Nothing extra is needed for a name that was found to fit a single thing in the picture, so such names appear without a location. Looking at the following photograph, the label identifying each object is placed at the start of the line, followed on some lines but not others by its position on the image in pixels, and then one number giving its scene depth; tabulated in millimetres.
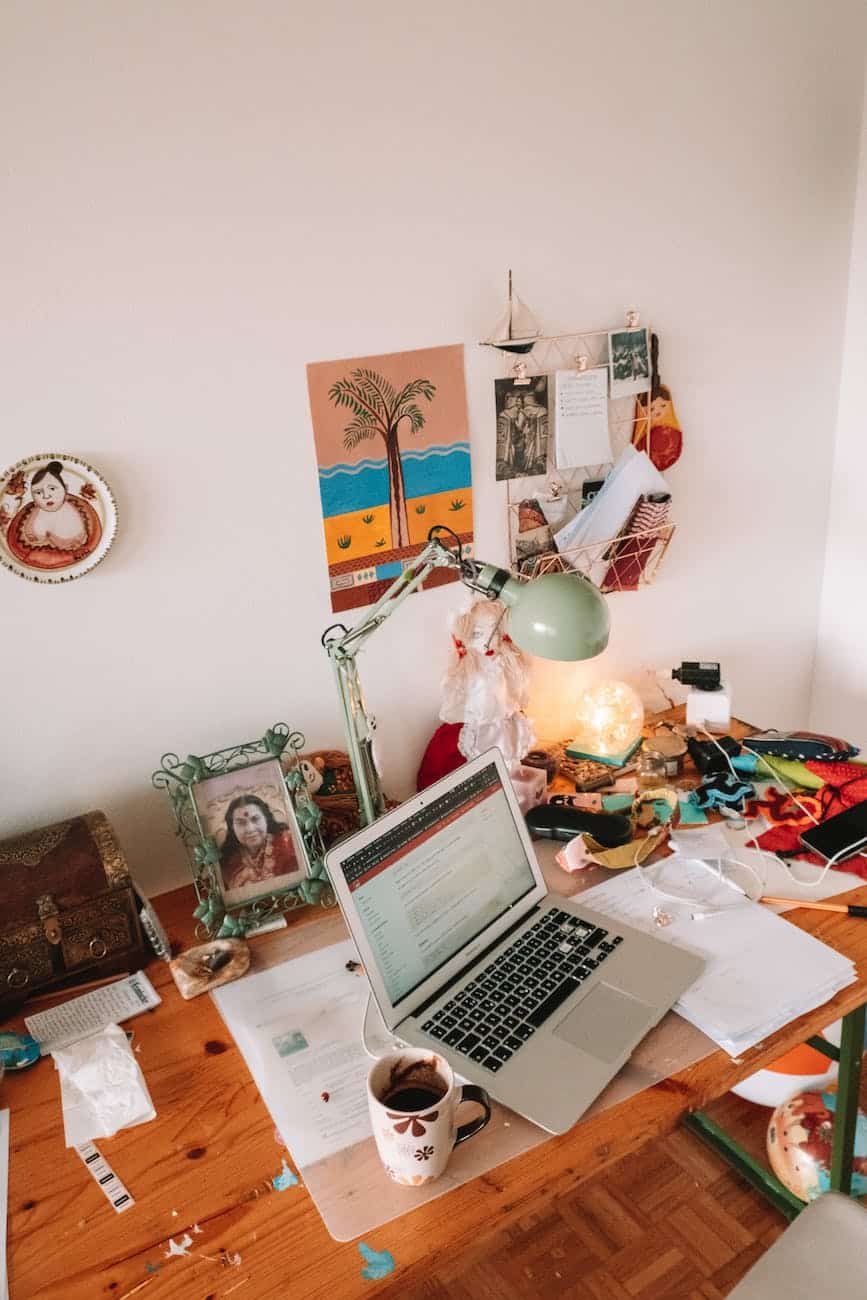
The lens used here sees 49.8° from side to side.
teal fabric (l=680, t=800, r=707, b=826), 1505
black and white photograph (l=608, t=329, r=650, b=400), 1615
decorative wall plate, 1198
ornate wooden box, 1191
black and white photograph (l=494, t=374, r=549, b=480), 1545
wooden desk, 883
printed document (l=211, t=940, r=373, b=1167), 1027
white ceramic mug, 908
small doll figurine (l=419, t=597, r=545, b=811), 1579
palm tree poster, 1404
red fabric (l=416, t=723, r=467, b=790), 1611
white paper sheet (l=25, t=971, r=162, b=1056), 1179
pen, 1277
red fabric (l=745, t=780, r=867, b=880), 1438
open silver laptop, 1062
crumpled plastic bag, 1057
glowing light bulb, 1676
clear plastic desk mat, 925
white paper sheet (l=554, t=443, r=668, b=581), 1660
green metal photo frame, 1314
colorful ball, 1634
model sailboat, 1462
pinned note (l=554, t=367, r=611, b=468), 1586
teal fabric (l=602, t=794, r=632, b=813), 1524
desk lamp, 1136
